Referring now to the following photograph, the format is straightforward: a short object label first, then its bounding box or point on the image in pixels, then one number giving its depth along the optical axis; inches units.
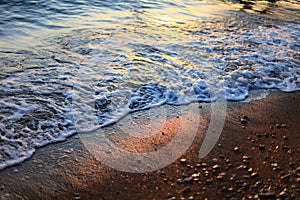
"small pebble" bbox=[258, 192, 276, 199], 87.3
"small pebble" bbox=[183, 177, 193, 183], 93.6
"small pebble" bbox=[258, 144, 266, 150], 110.0
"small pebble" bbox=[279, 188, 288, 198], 87.4
